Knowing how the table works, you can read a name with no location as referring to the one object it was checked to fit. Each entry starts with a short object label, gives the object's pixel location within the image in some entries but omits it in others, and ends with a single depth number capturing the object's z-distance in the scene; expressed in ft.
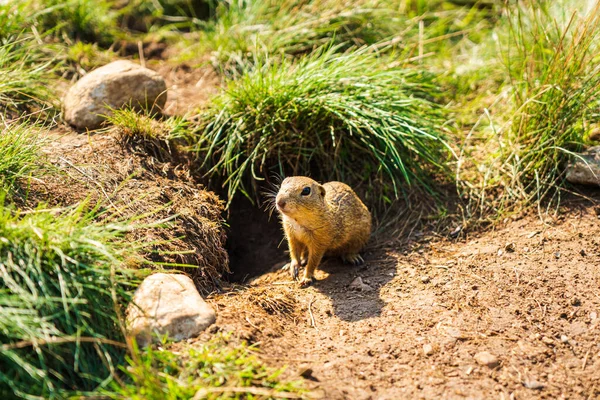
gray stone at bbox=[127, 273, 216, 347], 10.66
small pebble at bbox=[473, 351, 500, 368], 11.10
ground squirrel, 14.17
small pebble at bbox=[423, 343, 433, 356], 11.44
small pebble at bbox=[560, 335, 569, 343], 11.79
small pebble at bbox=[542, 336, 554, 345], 11.76
